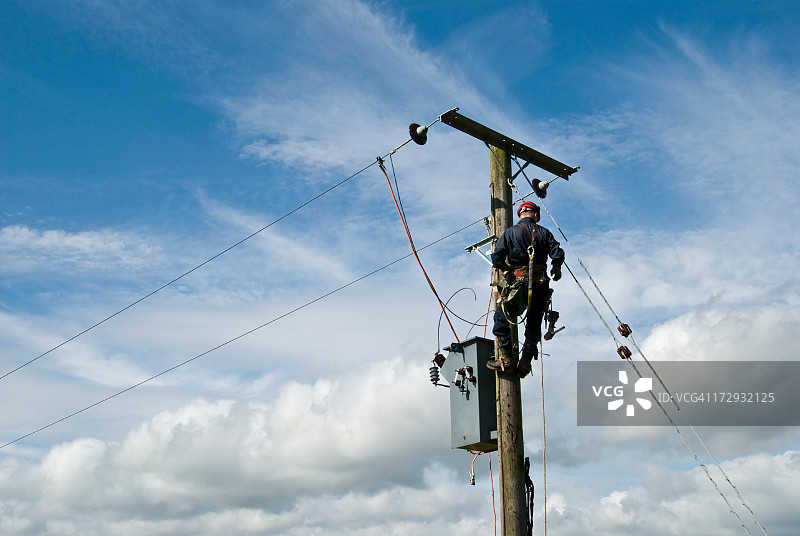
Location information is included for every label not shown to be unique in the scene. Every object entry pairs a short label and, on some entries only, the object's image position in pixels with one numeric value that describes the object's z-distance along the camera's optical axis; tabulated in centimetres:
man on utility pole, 796
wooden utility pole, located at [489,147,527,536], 752
